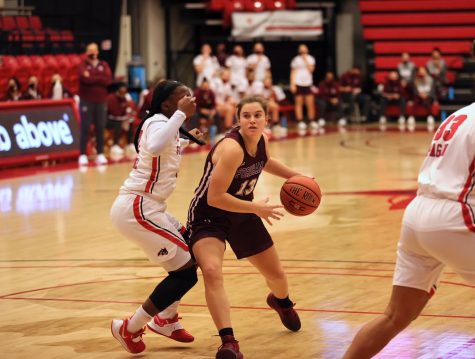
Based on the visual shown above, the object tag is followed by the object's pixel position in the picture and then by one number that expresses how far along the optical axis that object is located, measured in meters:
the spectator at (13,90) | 18.70
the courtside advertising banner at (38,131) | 16.64
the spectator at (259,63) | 25.20
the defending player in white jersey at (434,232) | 4.83
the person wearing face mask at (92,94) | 17.83
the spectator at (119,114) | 19.86
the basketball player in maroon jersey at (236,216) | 5.99
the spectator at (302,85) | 25.52
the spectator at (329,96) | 26.61
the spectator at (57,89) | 19.52
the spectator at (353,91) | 26.69
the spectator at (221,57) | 25.98
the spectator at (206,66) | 24.33
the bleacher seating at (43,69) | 21.00
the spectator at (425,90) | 25.83
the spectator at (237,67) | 24.61
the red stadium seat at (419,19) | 28.16
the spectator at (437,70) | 25.83
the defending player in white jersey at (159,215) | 6.16
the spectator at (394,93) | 26.20
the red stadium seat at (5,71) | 20.83
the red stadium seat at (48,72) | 21.80
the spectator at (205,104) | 22.75
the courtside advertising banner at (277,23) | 28.09
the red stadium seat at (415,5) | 28.31
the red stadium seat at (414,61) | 27.34
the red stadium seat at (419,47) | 27.78
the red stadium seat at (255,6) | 28.24
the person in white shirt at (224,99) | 23.61
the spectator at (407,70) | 26.05
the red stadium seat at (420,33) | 28.05
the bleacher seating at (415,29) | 28.05
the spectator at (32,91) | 18.97
